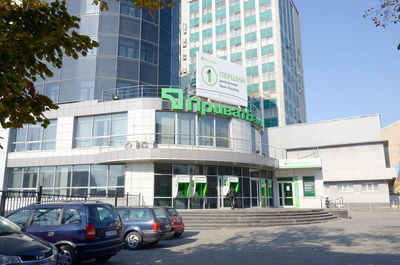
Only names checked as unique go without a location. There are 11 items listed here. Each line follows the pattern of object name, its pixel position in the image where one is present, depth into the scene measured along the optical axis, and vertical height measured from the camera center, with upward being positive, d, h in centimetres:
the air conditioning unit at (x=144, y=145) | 2098 +302
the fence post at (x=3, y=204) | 1119 -36
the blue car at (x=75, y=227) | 782 -83
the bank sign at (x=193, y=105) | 2198 +590
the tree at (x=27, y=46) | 524 +240
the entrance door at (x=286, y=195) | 3058 -17
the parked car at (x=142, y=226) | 1123 -114
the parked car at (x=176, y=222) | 1347 -117
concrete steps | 1760 -141
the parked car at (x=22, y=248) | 538 -94
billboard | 2455 +864
